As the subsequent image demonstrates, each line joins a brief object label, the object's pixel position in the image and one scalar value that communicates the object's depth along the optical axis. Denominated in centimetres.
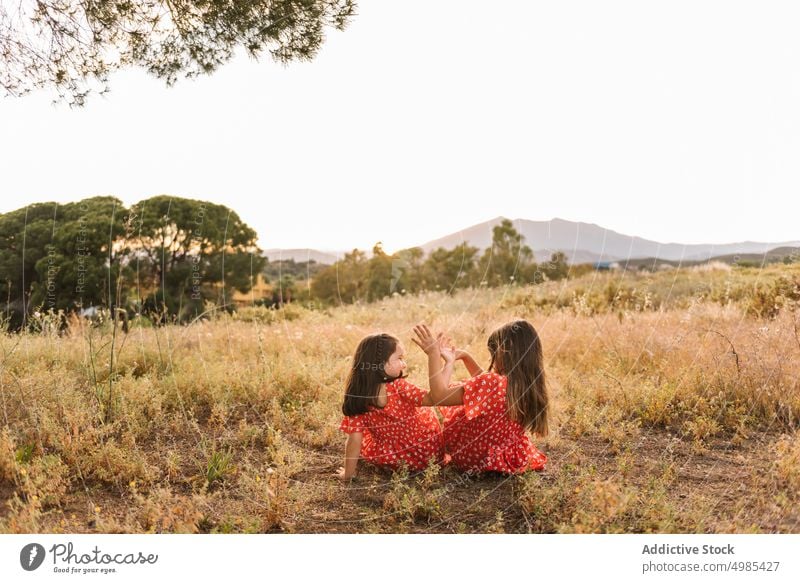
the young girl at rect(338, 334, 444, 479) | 305
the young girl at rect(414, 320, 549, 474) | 309
